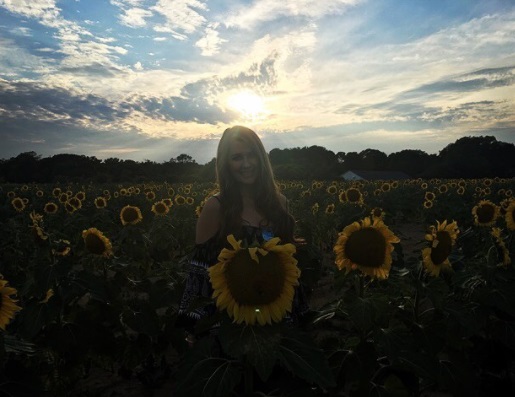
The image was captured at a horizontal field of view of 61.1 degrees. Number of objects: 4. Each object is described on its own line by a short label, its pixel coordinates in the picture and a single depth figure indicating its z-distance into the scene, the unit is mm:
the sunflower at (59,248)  3731
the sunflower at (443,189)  19397
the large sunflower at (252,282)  1897
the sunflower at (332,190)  16375
